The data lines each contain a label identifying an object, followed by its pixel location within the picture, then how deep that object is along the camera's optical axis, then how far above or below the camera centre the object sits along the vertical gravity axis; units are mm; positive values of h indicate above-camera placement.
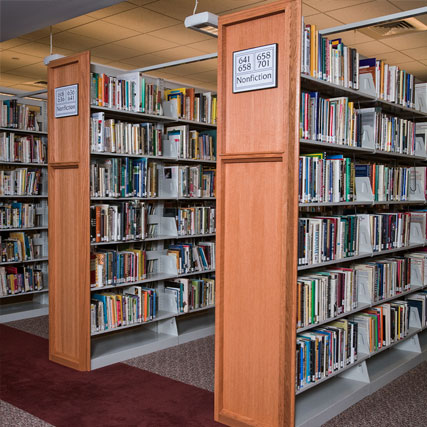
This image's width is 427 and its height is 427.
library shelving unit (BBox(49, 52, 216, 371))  4121 -361
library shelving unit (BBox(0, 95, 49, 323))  5805 -143
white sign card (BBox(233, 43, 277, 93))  2938 +771
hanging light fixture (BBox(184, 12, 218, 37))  3463 +1220
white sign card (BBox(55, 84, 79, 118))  4148 +804
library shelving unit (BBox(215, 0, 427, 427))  2926 -199
